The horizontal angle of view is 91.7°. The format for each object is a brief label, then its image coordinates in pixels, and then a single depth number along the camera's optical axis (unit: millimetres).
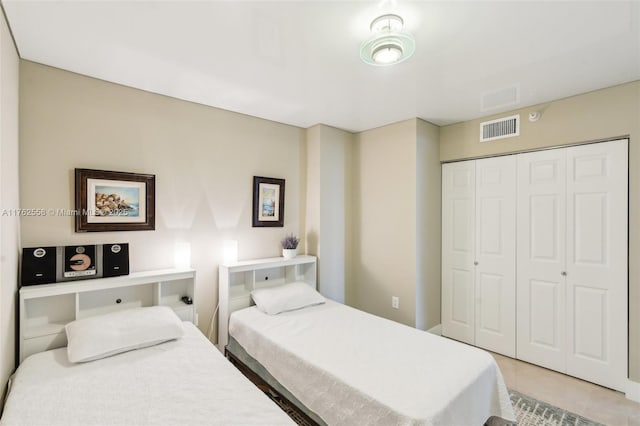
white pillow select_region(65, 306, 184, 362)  1821
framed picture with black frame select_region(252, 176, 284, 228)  3236
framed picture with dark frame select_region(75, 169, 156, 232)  2275
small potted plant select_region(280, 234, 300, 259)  3311
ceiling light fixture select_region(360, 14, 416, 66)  1615
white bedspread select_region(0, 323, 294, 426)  1368
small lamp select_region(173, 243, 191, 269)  2639
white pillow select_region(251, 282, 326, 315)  2762
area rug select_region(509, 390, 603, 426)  2139
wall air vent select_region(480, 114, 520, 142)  3000
